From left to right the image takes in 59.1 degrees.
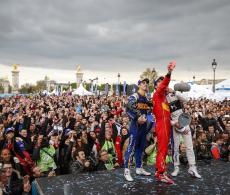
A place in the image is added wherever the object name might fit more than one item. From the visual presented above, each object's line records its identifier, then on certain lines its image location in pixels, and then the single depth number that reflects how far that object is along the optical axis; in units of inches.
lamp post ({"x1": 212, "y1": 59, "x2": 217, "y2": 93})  599.5
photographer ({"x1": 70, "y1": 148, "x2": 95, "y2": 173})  169.5
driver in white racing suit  143.1
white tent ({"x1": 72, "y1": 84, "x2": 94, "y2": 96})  1043.0
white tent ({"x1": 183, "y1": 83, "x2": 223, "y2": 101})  706.1
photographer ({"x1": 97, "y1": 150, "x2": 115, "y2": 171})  180.5
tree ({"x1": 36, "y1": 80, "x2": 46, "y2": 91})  3293.9
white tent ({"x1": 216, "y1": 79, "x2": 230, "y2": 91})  728.5
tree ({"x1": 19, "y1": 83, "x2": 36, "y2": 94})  3004.0
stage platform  121.6
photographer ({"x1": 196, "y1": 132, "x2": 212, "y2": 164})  189.8
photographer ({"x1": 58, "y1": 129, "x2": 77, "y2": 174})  183.3
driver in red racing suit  136.1
